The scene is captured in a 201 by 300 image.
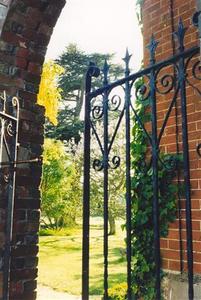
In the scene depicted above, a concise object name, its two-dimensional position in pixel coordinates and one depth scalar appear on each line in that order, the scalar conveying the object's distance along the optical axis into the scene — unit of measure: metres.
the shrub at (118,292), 5.52
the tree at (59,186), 18.27
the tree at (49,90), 12.42
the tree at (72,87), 21.33
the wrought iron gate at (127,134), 1.75
